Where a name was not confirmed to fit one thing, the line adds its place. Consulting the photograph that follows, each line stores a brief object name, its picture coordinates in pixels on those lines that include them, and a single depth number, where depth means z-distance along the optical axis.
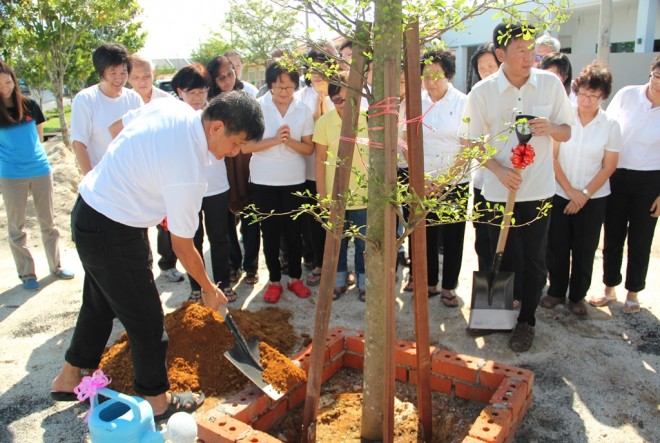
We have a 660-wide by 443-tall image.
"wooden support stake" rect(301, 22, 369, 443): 2.45
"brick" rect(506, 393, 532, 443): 2.85
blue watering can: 2.39
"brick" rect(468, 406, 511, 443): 2.55
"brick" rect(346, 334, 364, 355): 3.48
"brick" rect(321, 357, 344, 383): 3.39
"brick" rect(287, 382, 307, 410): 3.19
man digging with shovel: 2.70
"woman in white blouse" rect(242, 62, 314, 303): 4.67
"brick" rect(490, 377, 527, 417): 2.81
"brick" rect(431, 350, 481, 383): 3.15
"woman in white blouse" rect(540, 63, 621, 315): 4.19
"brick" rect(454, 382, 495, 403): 3.12
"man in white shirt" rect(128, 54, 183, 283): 4.89
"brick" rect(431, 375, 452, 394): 3.24
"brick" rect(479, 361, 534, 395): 3.06
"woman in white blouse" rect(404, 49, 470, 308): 4.57
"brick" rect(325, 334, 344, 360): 3.40
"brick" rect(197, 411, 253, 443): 2.59
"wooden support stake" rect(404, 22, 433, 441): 2.36
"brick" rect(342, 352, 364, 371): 3.52
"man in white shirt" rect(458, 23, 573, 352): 3.70
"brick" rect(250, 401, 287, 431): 2.99
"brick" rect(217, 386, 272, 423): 2.85
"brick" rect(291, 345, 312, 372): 3.35
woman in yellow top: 4.45
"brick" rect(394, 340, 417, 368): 3.30
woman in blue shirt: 5.08
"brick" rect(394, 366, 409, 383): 3.35
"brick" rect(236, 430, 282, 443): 2.54
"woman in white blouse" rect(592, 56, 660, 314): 4.25
